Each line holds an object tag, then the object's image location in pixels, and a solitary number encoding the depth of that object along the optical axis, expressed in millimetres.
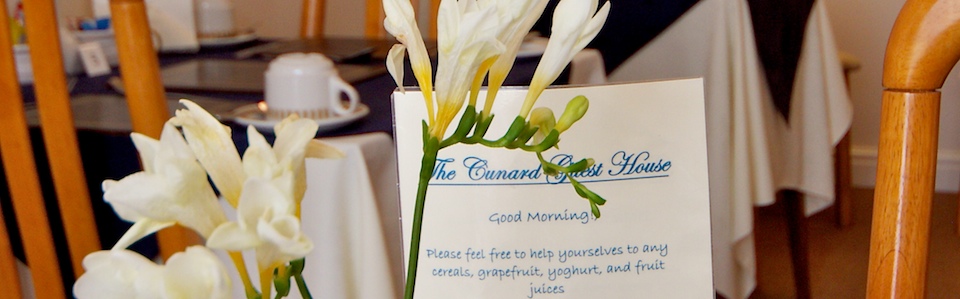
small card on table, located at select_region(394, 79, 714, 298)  508
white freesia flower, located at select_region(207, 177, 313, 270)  296
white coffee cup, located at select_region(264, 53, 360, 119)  1063
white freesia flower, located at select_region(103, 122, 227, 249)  311
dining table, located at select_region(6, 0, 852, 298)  931
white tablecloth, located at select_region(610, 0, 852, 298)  1663
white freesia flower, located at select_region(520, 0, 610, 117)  386
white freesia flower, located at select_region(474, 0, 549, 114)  365
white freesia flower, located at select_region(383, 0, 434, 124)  393
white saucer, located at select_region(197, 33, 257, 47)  1743
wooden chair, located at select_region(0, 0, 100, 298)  918
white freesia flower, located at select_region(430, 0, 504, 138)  361
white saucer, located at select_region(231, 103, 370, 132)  1021
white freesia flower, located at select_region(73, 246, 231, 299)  304
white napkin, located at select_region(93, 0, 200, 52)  1658
